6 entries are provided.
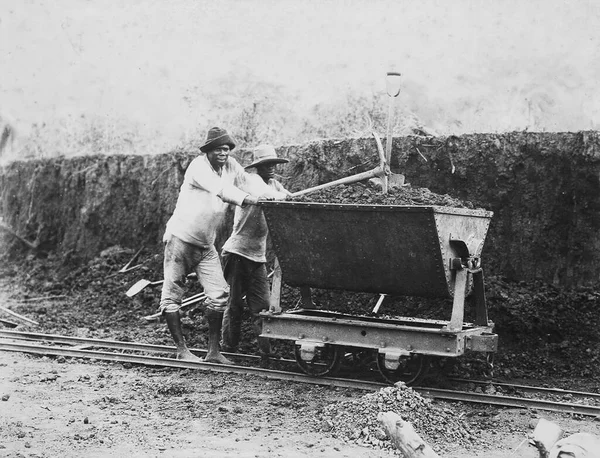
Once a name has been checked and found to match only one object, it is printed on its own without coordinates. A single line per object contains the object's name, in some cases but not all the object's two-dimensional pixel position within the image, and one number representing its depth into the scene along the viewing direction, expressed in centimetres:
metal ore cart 738
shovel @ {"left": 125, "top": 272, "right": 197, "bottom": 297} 1228
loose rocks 593
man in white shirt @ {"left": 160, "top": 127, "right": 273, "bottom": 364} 861
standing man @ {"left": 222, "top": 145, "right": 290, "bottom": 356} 902
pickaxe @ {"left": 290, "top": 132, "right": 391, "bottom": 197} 819
